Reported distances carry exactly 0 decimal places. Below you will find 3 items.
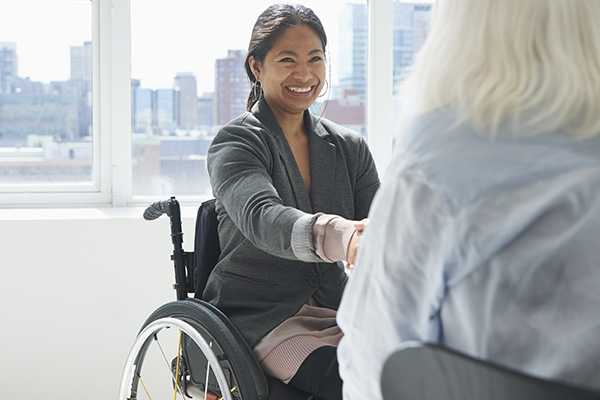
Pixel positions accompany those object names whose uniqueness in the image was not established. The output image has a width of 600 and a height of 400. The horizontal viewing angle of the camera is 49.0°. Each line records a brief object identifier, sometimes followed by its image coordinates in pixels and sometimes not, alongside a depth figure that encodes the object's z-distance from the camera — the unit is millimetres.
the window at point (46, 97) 2438
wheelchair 1271
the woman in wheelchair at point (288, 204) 1172
